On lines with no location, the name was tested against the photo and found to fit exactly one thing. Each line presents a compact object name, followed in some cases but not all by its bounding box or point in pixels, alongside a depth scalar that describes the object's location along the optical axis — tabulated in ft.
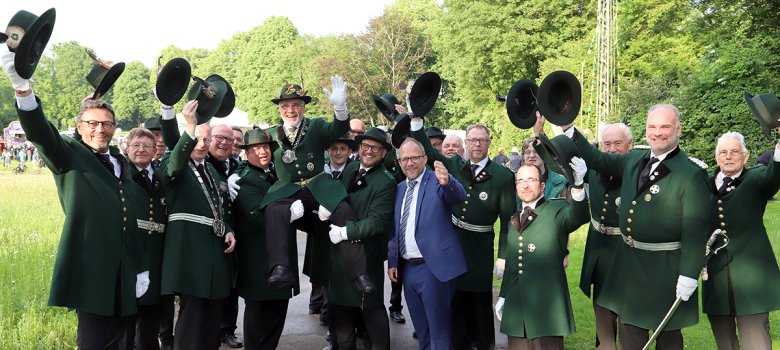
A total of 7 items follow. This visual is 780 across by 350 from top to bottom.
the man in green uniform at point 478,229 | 20.38
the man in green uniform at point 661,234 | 15.14
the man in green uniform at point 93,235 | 14.12
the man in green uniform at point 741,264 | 17.04
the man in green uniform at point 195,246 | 17.35
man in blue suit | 18.19
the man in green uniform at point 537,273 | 16.33
